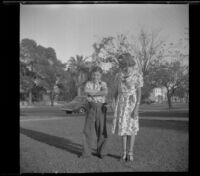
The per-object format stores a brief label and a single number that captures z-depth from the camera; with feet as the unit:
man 18.51
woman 17.52
